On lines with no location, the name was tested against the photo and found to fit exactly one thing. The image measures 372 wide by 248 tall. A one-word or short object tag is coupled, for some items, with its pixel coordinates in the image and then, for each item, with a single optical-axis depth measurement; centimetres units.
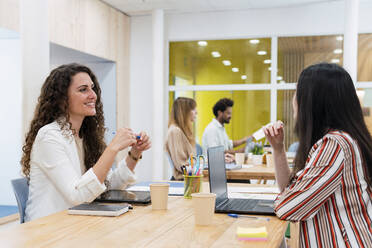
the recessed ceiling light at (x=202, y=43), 698
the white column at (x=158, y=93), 669
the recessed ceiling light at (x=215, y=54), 695
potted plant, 410
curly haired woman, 176
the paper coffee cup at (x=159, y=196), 162
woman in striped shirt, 130
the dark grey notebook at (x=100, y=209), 151
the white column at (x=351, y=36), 589
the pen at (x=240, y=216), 151
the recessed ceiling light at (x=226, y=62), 690
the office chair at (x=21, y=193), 185
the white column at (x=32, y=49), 297
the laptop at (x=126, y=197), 175
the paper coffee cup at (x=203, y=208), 135
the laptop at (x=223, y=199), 158
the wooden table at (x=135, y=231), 117
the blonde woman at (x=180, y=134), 405
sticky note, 121
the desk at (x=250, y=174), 336
